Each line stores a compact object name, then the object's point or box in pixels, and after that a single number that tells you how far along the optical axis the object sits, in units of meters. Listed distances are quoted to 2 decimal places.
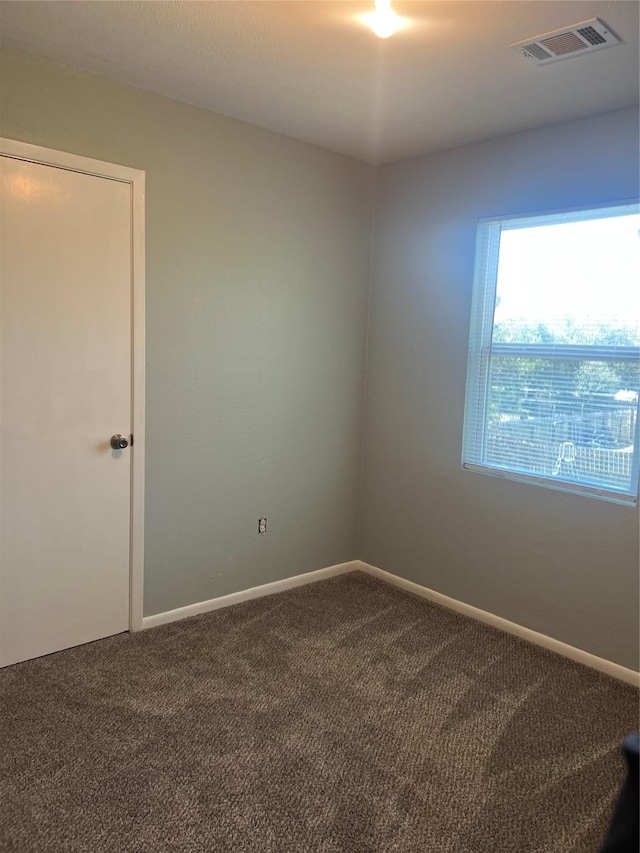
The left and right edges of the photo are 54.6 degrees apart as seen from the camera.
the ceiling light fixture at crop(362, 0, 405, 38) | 1.93
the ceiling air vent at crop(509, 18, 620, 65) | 2.09
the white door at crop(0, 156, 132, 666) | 2.54
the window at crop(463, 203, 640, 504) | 2.79
